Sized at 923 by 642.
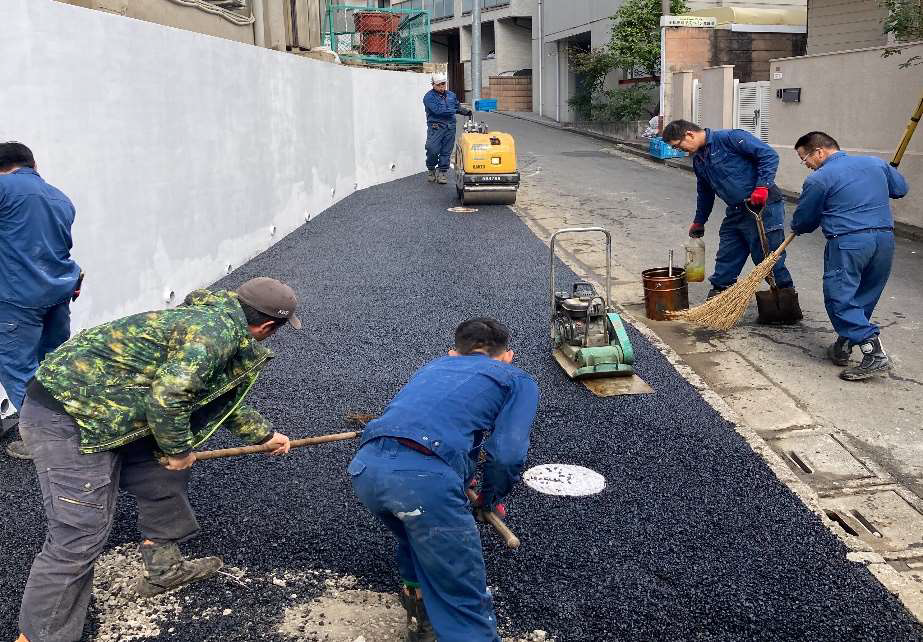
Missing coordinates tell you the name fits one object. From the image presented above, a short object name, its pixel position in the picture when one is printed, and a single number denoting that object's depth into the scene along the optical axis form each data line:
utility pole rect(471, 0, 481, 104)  28.02
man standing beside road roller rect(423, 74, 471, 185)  16.16
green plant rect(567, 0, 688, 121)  23.75
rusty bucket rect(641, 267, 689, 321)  8.01
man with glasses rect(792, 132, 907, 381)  6.52
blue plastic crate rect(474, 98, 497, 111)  28.28
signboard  21.88
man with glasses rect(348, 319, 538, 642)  3.10
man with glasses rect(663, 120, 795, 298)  7.68
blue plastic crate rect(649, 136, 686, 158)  20.67
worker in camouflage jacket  3.37
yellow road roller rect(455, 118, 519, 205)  13.84
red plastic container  19.41
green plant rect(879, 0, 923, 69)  12.52
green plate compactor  6.39
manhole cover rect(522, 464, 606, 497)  4.78
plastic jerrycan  8.57
